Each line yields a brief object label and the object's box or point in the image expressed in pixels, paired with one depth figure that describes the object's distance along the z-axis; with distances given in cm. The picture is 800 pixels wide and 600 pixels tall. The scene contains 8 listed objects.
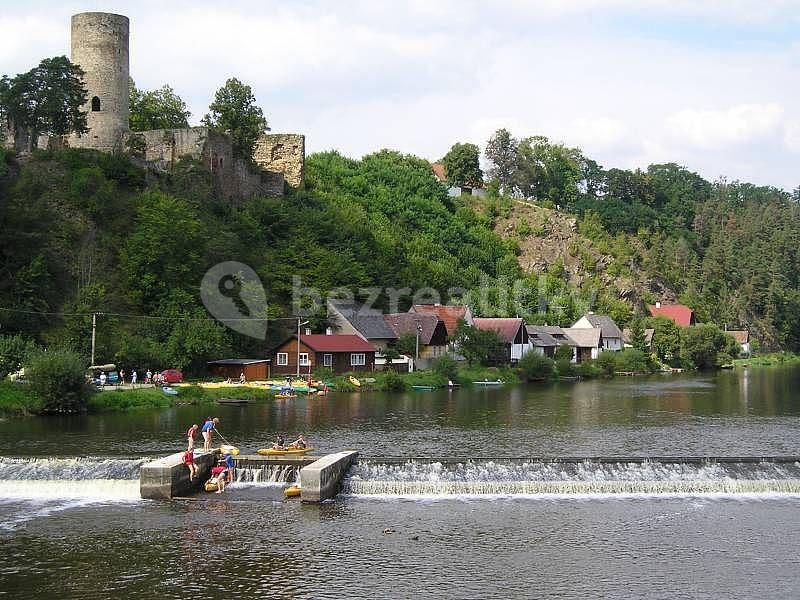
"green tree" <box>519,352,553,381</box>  8412
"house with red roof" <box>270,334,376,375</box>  7512
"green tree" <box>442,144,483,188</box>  14712
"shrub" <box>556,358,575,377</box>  8875
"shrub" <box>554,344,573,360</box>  9438
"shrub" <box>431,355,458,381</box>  7681
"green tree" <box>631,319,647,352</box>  10875
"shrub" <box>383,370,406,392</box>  7169
